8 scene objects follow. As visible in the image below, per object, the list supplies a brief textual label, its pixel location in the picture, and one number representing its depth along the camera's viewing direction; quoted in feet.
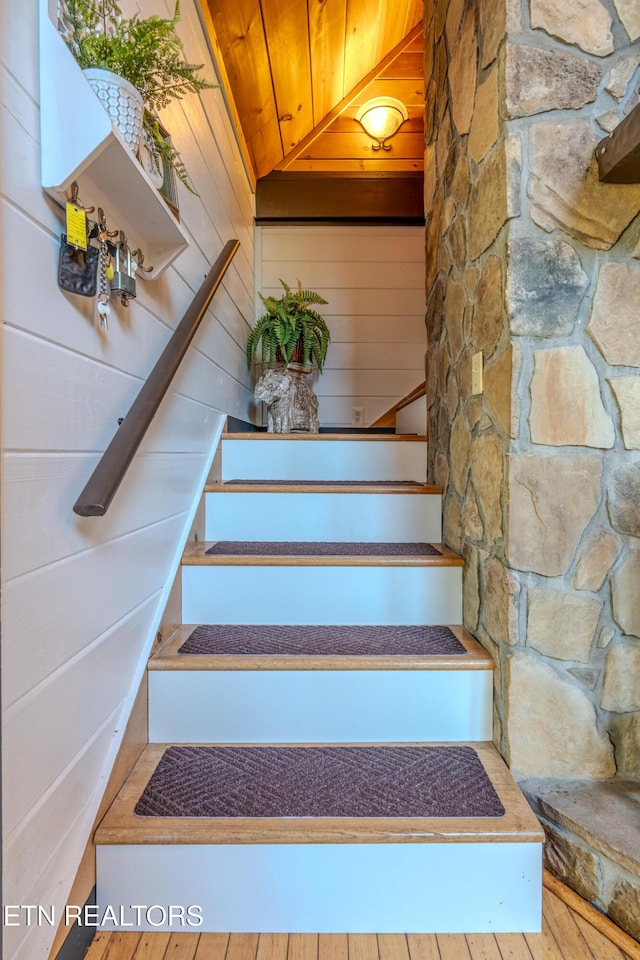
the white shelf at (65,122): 2.68
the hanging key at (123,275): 3.38
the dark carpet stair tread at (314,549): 5.30
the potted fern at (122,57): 2.89
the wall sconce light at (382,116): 9.82
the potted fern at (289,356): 9.07
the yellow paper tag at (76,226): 2.81
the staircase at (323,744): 3.34
